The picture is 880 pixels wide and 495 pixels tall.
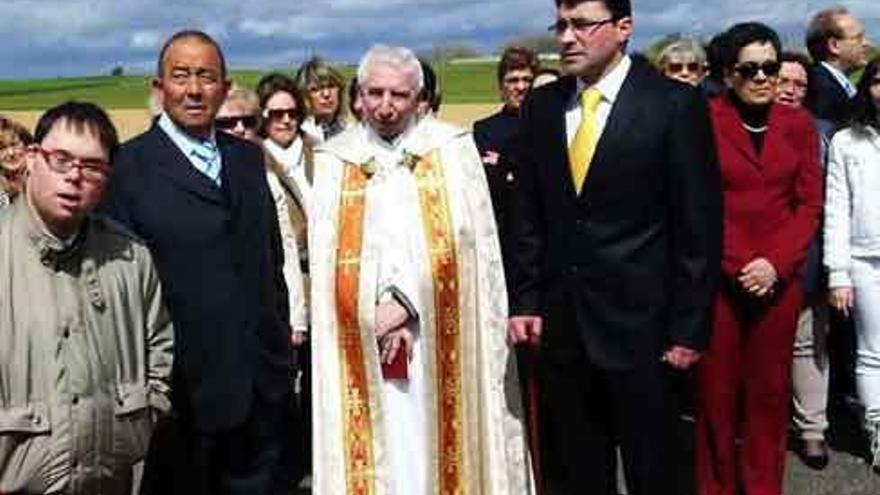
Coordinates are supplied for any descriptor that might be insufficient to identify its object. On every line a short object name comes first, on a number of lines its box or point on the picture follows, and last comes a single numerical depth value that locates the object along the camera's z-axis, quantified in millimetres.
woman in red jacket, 5082
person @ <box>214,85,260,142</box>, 5777
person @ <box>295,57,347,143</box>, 6996
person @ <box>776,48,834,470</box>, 5938
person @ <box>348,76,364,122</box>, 4980
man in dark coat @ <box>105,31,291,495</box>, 4051
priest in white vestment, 4523
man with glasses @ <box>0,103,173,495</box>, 3195
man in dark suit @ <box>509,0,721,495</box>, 4117
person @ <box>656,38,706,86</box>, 6121
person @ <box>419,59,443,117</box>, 4734
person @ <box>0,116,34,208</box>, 6414
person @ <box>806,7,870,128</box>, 6801
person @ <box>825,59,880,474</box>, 5699
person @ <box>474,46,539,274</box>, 5594
